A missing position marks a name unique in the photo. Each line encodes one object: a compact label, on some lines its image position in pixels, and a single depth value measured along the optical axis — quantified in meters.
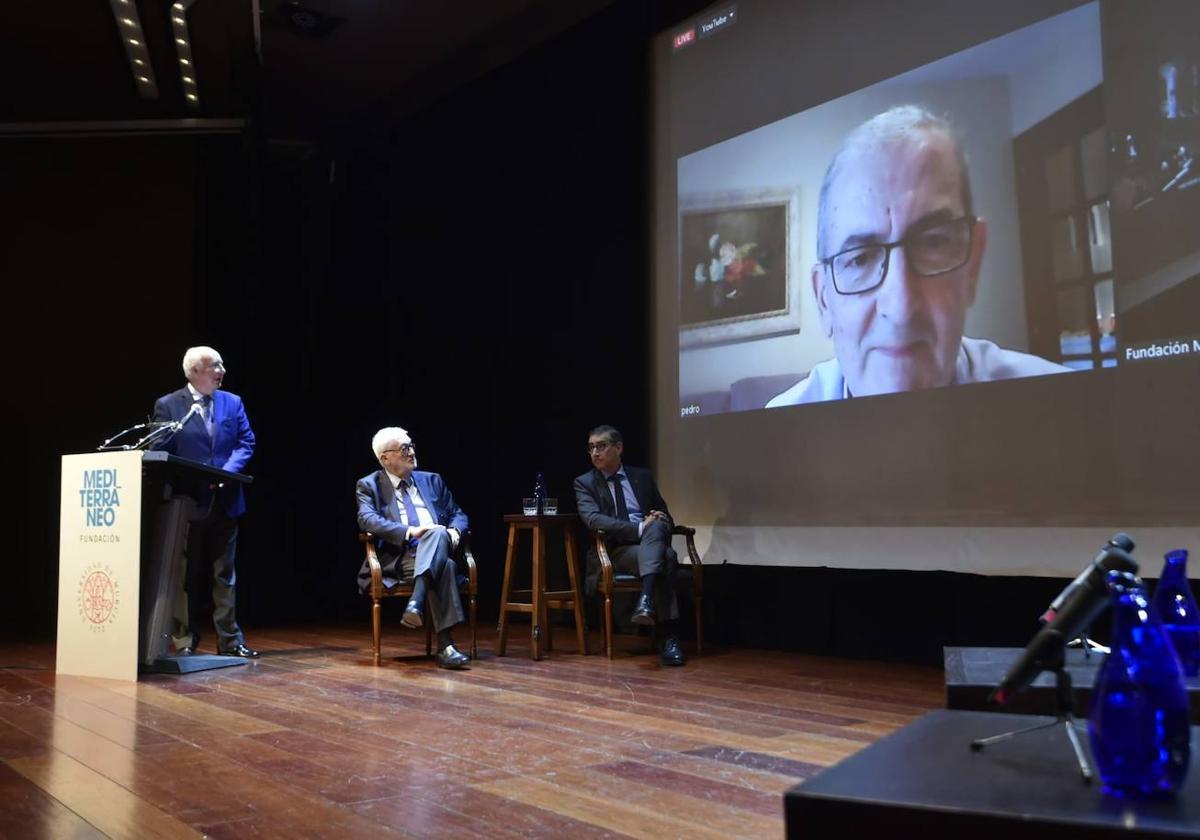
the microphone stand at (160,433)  4.32
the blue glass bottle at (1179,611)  1.64
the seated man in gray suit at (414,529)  4.40
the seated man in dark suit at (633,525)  4.46
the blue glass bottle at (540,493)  4.75
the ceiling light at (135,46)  5.63
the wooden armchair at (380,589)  4.42
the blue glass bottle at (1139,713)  0.91
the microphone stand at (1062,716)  1.00
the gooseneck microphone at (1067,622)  0.99
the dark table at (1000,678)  1.48
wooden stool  4.62
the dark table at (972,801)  0.84
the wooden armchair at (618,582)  4.52
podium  4.00
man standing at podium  4.54
